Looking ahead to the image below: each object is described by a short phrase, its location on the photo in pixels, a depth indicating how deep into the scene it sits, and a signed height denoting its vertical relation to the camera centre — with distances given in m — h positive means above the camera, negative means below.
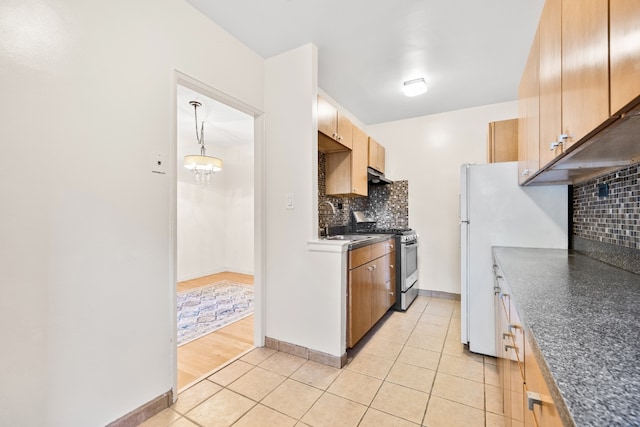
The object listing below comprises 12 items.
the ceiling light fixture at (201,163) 3.75 +0.67
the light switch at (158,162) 1.61 +0.29
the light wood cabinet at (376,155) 3.54 +0.76
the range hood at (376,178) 3.54 +0.47
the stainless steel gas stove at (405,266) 3.24 -0.65
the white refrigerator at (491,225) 2.08 -0.10
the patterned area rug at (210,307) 2.81 -1.17
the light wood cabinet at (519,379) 0.57 -0.46
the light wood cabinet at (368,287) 2.23 -0.69
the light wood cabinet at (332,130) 2.45 +0.79
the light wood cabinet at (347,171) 3.04 +0.46
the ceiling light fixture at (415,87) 2.89 +1.32
